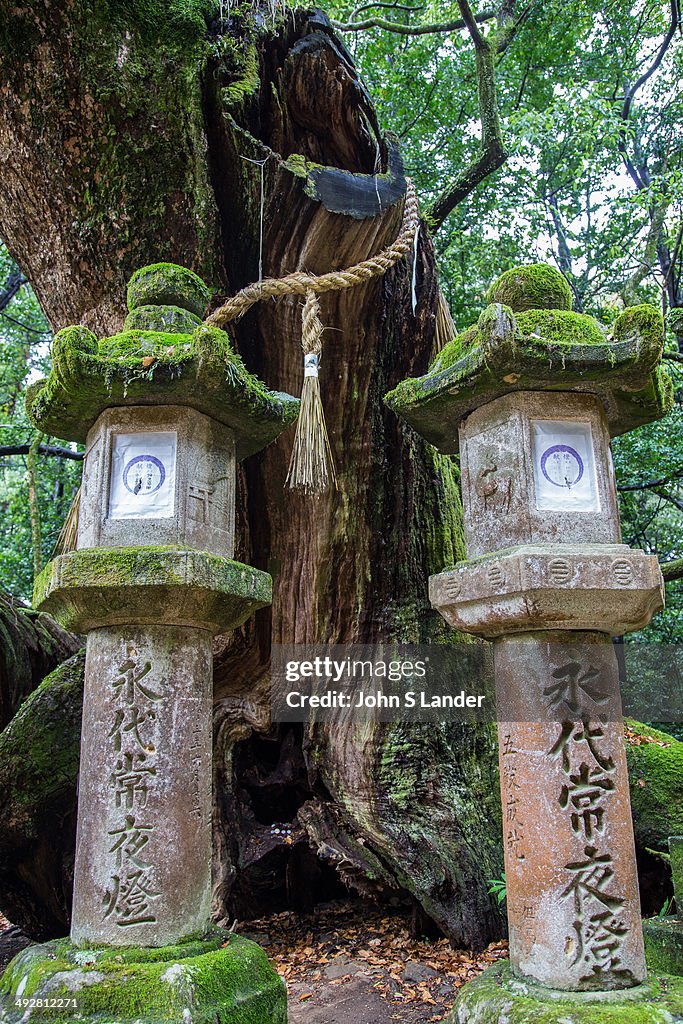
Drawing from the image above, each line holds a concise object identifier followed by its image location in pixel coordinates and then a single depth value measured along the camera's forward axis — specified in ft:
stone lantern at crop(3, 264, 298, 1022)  9.04
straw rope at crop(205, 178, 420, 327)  12.87
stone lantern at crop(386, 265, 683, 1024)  8.95
